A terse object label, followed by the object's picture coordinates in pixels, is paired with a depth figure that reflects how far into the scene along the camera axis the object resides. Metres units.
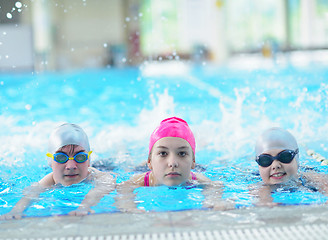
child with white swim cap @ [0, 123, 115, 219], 3.47
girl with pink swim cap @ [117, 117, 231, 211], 3.27
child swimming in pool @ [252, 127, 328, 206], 3.31
